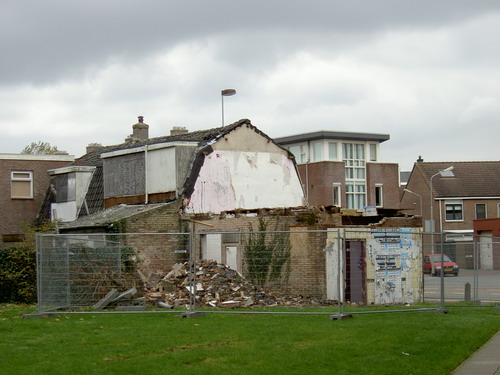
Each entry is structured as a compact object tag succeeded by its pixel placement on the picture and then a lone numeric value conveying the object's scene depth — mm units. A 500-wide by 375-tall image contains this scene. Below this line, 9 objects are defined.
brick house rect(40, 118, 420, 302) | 32312
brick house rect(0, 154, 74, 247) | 42281
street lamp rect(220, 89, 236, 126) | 41062
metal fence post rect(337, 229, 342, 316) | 17719
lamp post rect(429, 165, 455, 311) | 19895
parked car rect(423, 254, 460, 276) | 22531
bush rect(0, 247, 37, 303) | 28406
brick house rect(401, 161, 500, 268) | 75875
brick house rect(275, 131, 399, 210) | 67688
